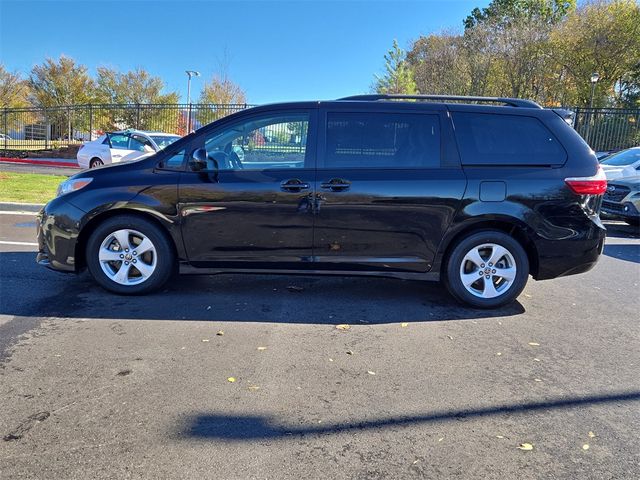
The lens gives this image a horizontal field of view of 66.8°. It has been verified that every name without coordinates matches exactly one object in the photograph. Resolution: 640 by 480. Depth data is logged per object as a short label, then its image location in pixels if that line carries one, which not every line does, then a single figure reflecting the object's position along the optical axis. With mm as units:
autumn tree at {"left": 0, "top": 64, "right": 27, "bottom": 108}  32125
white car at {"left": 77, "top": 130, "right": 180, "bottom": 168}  14328
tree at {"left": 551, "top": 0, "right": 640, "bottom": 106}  25797
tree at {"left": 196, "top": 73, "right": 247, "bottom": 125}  22375
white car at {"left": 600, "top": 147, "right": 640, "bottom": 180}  10898
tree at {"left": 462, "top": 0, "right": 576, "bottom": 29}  29641
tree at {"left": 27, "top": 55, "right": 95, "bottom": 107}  32250
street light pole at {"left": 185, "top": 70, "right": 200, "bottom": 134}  22234
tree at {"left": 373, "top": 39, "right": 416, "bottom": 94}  27328
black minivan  4465
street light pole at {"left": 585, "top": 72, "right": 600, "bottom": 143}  19711
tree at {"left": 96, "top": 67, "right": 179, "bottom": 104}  31344
